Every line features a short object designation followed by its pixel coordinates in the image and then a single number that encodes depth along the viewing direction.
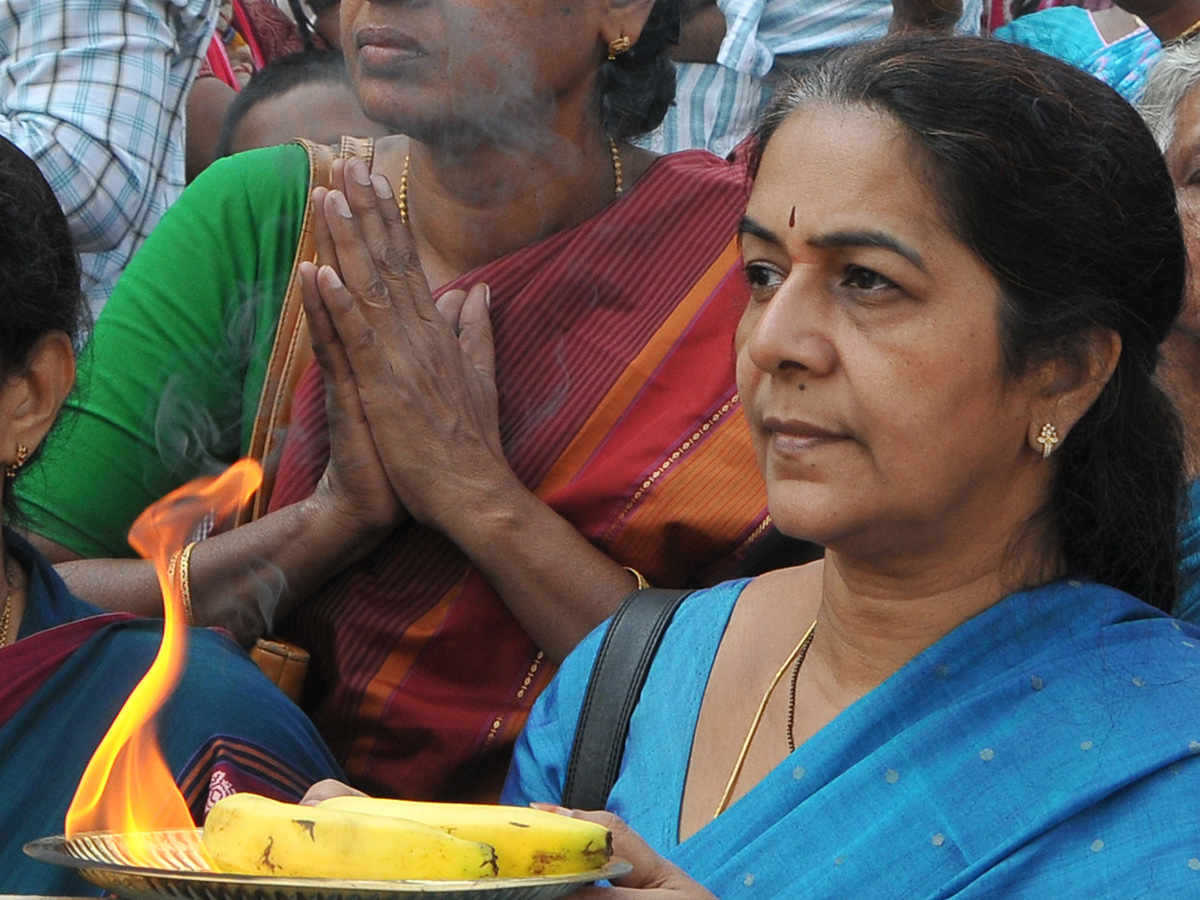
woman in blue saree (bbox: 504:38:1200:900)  3.03
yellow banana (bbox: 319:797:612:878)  2.87
